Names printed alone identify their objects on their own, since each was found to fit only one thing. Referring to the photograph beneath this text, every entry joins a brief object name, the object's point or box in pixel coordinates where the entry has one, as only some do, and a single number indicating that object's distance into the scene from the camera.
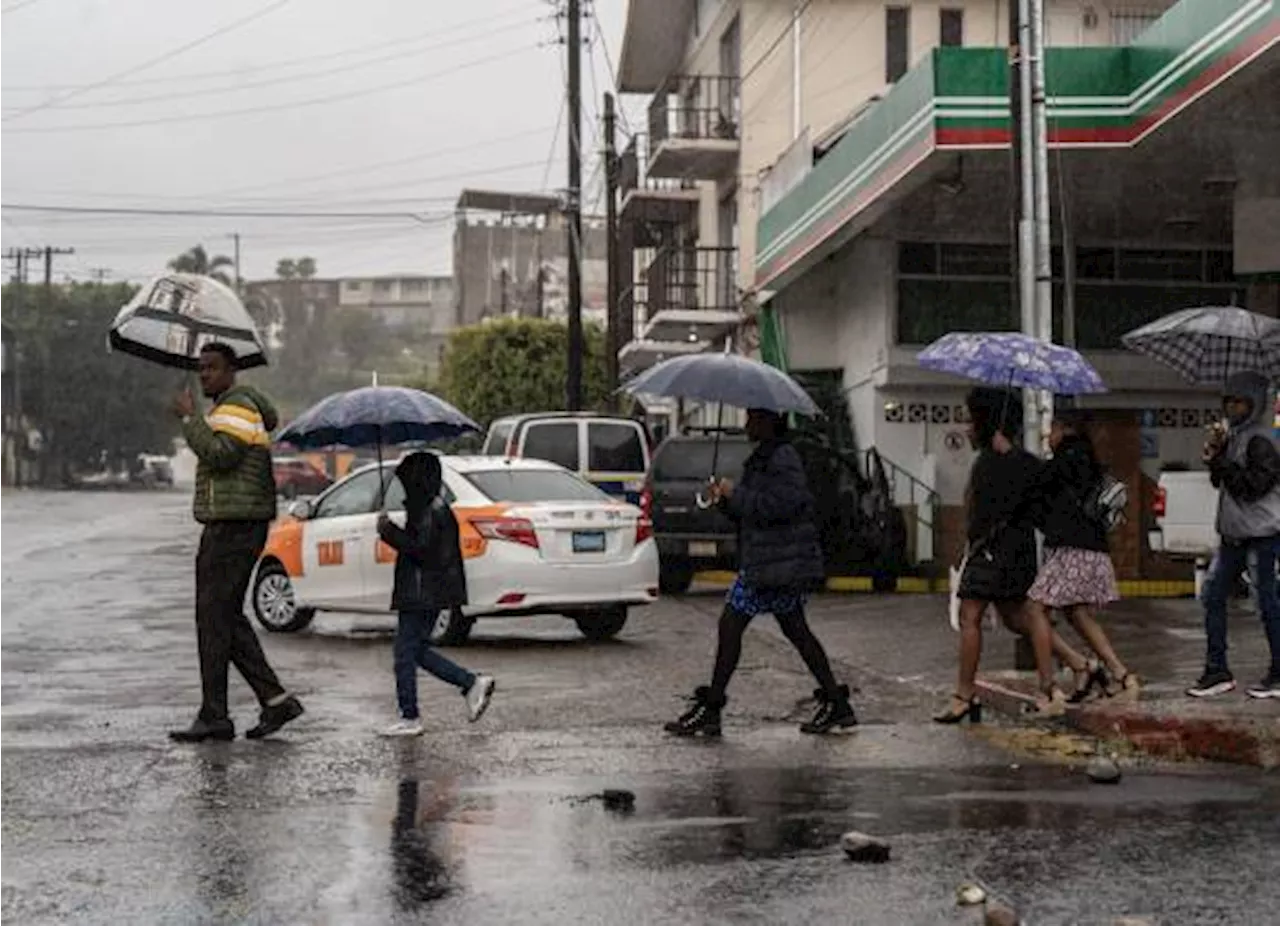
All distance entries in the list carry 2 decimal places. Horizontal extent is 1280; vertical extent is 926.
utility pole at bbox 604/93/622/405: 37.75
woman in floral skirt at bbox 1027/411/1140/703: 11.62
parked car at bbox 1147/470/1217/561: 19.41
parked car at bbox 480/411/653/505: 25.56
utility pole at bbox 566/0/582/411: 37.56
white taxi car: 16.17
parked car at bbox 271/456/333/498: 63.75
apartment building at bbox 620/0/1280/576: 18.08
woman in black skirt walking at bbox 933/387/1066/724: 10.94
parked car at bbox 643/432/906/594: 22.23
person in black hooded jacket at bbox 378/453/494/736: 10.94
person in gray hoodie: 11.60
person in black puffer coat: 10.70
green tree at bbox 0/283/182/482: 92.19
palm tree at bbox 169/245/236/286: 97.62
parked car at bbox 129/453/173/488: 92.56
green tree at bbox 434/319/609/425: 48.78
